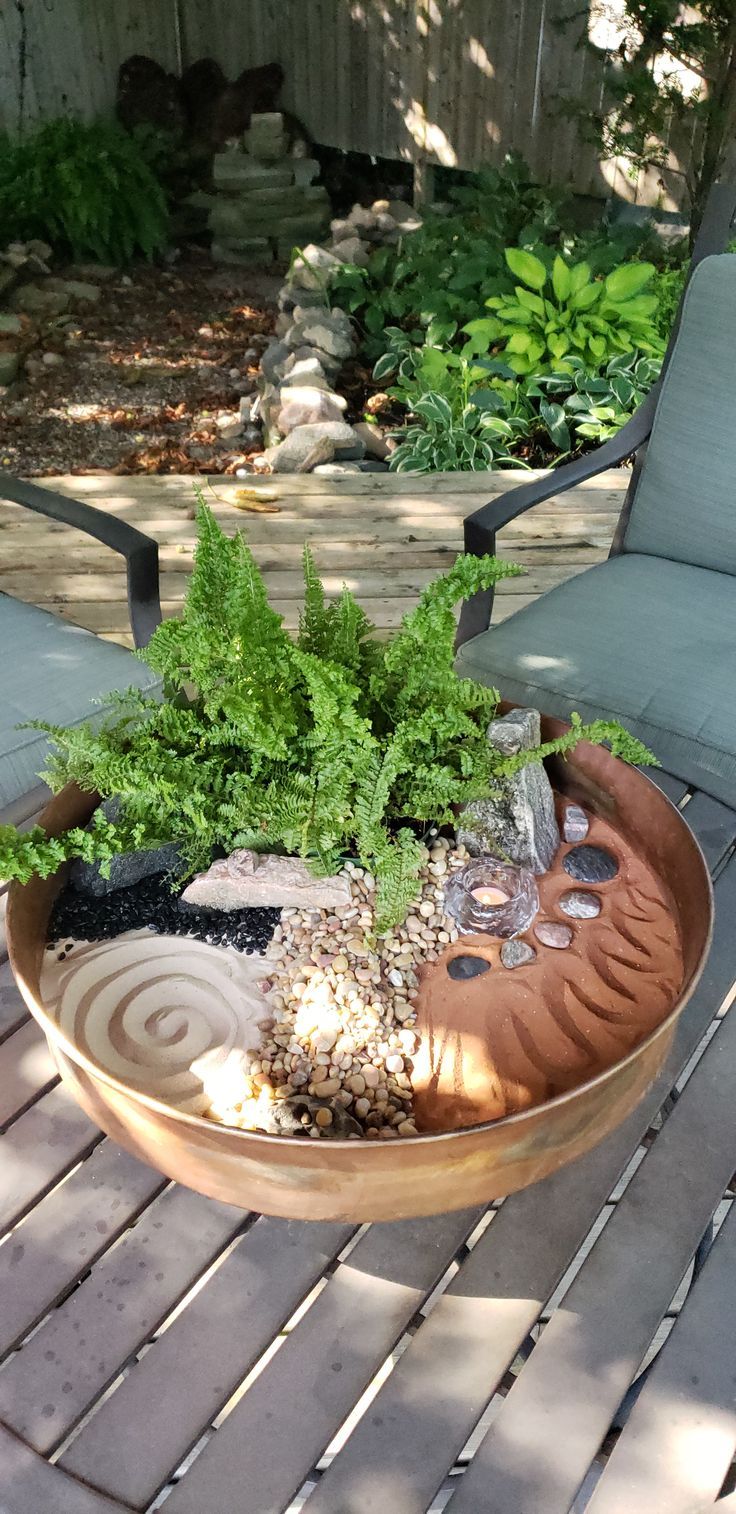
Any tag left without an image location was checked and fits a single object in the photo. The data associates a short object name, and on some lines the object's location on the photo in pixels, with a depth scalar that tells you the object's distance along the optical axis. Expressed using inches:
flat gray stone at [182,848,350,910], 42.1
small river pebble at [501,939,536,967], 41.9
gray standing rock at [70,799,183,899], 44.9
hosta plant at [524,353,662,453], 143.1
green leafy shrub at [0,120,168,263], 237.3
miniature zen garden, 37.5
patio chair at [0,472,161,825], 61.4
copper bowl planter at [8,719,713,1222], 31.7
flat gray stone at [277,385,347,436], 156.4
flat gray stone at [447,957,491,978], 41.0
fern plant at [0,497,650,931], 41.1
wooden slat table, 30.3
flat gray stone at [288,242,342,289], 197.4
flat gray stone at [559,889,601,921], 44.4
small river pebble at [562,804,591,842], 48.4
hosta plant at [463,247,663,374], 154.8
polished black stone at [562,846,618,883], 46.3
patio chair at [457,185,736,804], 65.2
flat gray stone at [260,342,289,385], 183.0
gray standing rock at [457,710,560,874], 45.5
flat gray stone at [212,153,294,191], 255.0
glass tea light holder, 42.9
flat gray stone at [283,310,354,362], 179.0
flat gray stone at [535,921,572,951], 42.9
